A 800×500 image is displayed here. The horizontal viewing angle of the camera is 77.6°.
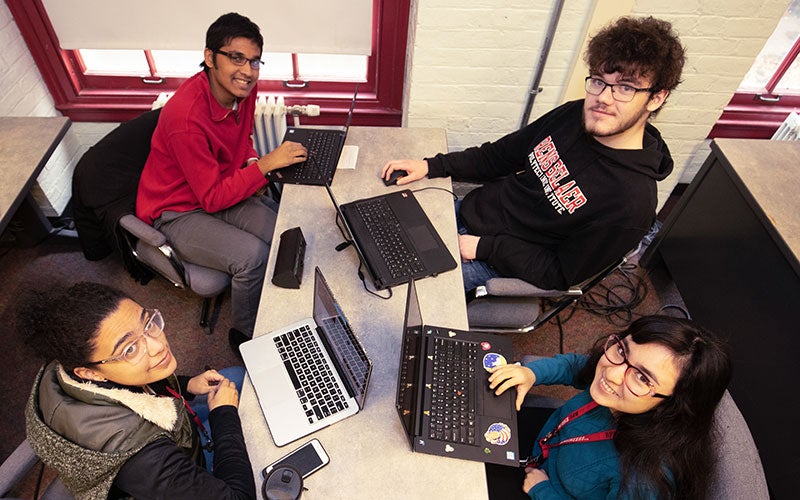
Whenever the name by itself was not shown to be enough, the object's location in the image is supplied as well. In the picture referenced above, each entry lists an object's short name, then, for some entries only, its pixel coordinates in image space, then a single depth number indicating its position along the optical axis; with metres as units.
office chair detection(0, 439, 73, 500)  1.20
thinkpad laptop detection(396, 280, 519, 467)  1.28
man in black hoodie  1.56
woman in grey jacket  1.08
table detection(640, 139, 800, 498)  1.84
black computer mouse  1.96
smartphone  1.22
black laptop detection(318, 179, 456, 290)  1.64
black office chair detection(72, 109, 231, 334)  1.90
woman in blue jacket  1.14
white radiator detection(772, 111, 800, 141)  2.61
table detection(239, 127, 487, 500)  1.22
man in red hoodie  1.79
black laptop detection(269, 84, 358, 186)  1.96
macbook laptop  1.30
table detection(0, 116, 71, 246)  1.74
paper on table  2.03
